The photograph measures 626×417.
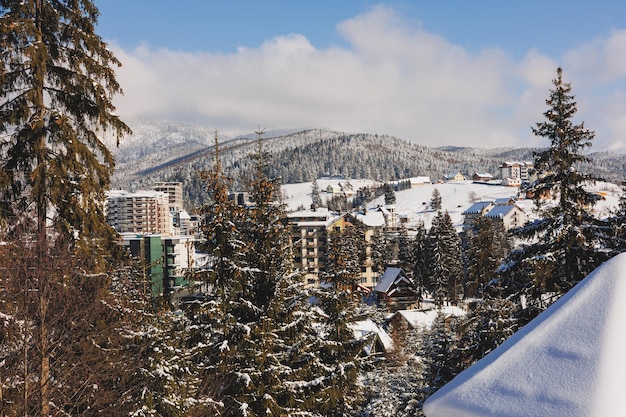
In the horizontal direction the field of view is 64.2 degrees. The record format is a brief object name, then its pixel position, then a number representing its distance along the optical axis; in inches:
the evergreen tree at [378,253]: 3257.9
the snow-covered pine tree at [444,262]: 2400.3
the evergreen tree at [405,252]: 2908.5
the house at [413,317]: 1759.8
